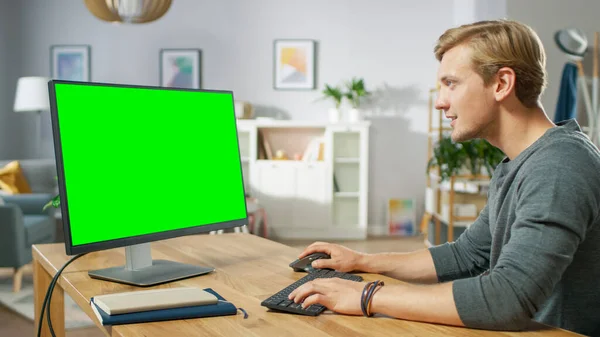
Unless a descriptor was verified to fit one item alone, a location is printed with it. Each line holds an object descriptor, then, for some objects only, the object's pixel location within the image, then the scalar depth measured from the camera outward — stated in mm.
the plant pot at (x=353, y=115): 7293
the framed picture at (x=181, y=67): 7629
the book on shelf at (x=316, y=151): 7270
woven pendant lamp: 4156
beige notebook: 1253
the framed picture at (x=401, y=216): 7523
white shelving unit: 7145
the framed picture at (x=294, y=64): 7613
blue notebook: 1229
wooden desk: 1188
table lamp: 6867
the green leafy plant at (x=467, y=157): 5340
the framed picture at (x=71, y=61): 7602
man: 1159
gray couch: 4637
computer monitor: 1402
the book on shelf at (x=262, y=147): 7324
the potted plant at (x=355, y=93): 7293
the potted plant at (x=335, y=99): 7258
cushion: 5758
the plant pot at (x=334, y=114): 7316
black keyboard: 1279
